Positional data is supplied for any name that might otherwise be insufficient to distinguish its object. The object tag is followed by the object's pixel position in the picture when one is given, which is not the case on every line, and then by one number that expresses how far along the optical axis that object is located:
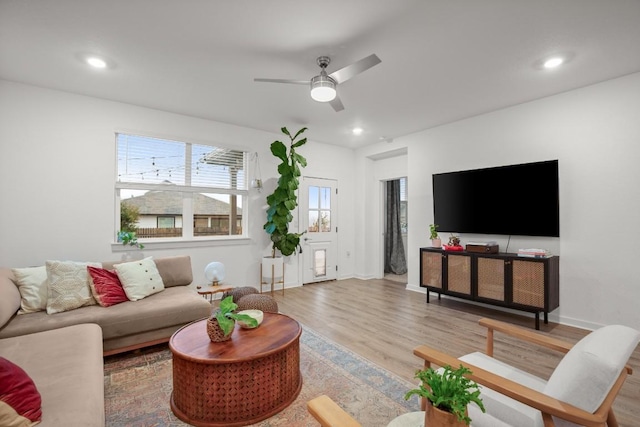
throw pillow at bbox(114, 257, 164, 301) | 2.98
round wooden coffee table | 1.81
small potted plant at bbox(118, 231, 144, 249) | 3.81
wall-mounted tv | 3.62
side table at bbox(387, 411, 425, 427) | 1.17
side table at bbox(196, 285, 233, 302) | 3.83
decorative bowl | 2.27
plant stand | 4.94
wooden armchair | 1.14
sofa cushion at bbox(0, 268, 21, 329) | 2.27
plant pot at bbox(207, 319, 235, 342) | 2.03
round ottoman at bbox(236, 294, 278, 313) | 2.96
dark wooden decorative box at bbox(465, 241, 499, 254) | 3.93
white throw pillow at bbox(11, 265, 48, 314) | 2.59
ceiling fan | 2.53
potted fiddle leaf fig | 4.77
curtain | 6.88
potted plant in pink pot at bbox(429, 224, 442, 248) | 4.62
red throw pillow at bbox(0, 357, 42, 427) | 1.15
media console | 3.37
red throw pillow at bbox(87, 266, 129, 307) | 2.81
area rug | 1.88
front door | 5.73
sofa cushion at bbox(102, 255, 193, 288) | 3.46
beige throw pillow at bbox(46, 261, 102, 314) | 2.63
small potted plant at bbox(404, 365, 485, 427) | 0.93
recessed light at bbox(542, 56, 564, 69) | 2.83
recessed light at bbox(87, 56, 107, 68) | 2.85
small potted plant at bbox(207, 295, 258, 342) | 2.00
